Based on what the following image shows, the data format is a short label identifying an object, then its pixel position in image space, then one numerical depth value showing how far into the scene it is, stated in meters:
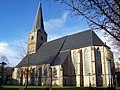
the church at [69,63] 34.90
